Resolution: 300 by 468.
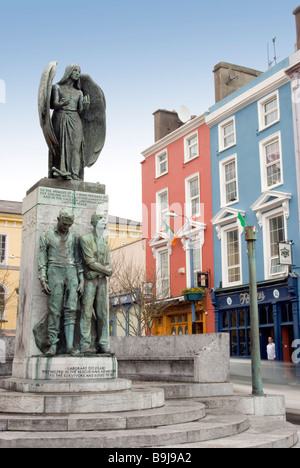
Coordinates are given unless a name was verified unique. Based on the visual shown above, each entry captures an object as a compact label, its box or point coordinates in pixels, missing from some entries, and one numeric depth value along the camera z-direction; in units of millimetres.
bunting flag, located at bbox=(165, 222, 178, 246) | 32219
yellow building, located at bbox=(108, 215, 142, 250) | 43156
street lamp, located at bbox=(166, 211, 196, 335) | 29359
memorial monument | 8758
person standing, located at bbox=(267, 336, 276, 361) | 23953
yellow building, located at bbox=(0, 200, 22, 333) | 40531
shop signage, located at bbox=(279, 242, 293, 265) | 23438
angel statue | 9781
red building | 30203
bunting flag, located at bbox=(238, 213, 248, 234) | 25434
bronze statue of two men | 8852
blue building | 24141
